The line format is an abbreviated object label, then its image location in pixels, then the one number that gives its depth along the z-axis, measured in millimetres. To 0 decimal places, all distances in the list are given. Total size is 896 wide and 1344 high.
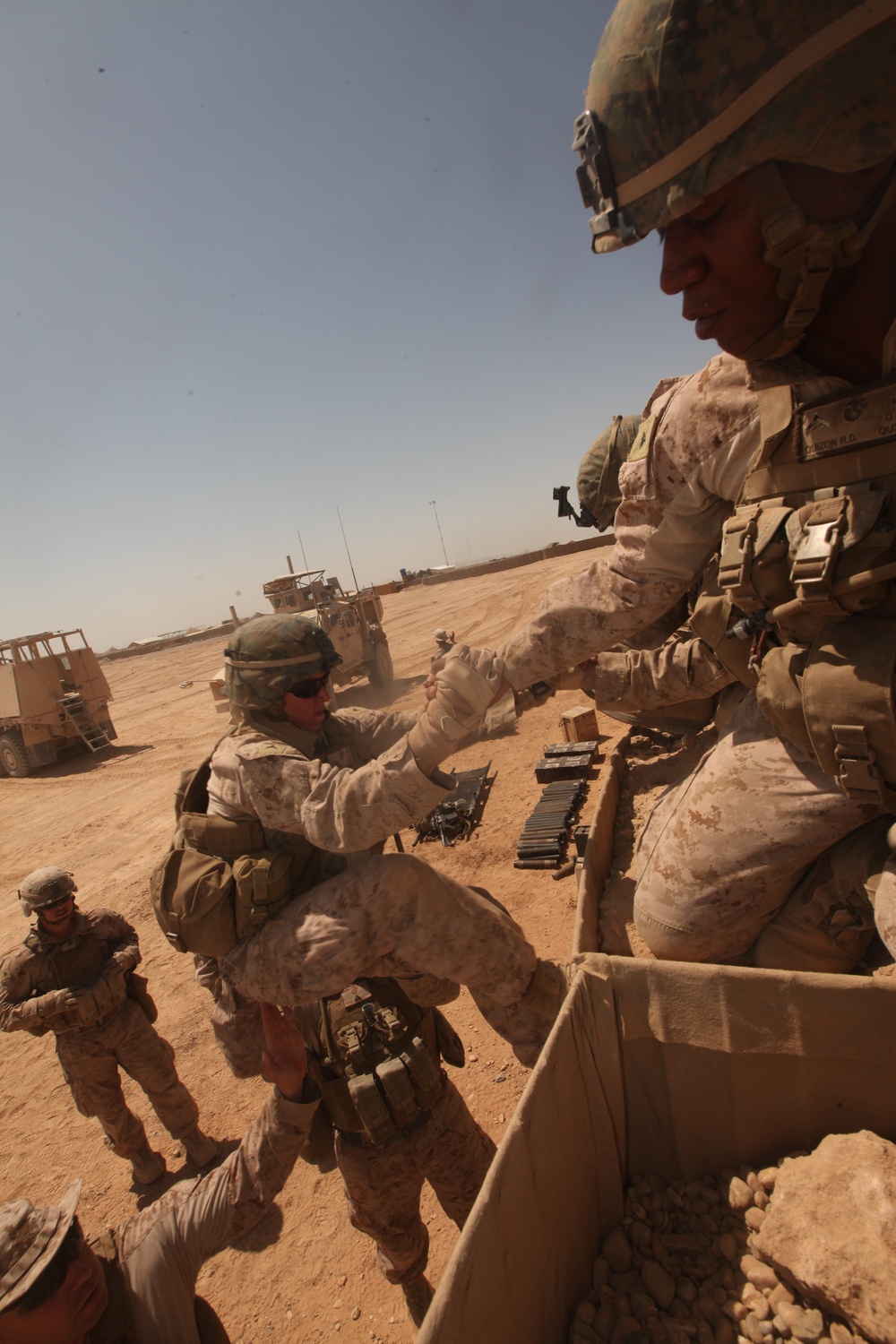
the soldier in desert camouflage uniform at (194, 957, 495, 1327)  2477
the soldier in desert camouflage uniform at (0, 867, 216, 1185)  3775
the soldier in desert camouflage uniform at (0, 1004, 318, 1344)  1701
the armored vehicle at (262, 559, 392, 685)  12844
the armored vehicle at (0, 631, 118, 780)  13609
